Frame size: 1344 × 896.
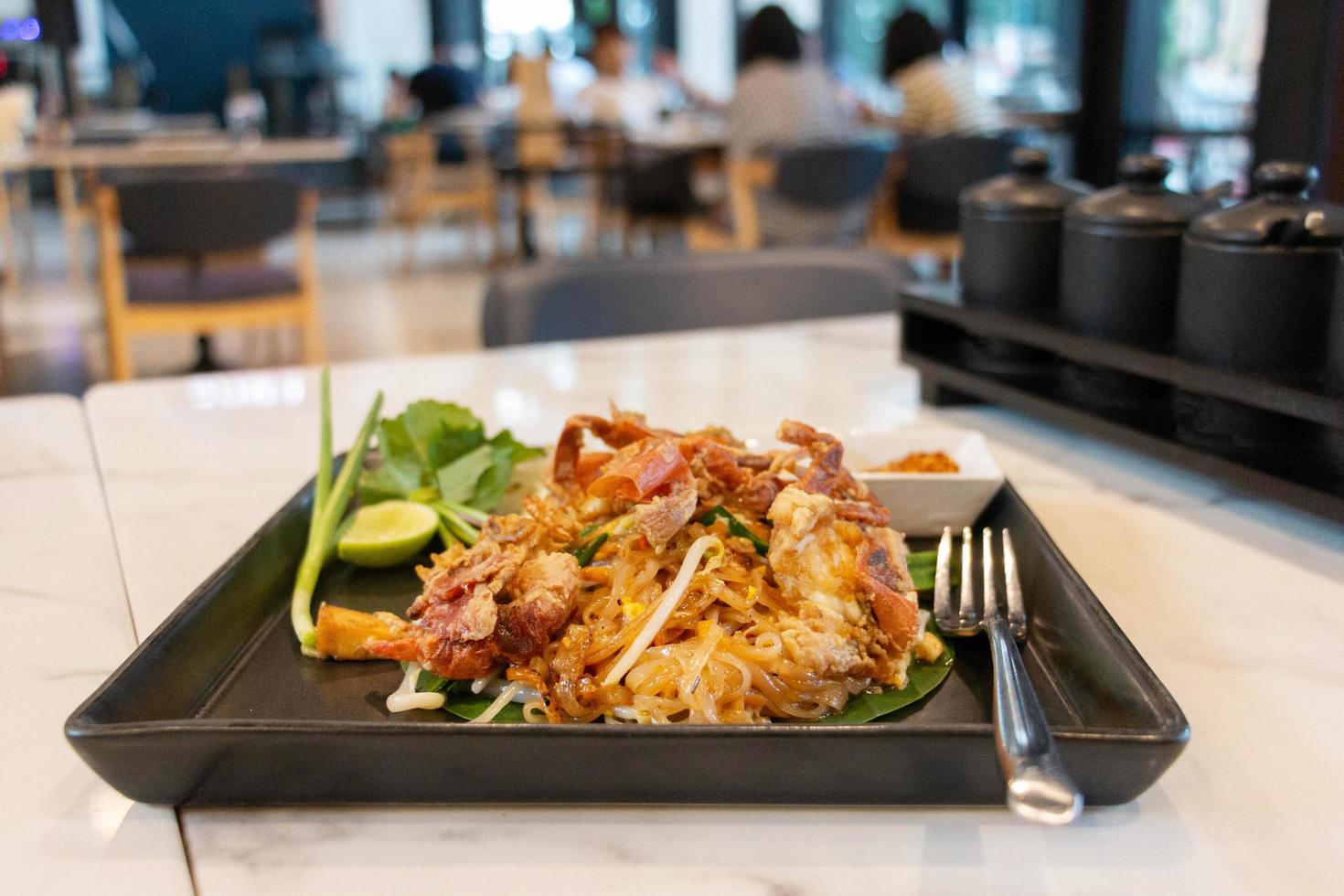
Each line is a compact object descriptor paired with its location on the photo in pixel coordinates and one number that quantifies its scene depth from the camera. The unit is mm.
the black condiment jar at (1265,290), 913
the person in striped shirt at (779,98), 4902
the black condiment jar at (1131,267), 1062
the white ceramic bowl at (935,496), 873
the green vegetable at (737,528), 702
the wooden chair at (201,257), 3564
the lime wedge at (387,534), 839
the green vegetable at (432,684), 633
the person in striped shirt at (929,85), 5109
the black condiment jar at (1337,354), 858
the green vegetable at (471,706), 614
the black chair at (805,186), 4465
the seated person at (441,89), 9617
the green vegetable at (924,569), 754
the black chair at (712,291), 1896
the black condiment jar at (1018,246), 1226
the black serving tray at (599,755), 525
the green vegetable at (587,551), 710
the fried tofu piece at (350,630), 672
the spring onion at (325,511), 758
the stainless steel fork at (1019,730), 447
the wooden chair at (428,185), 7426
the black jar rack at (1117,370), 894
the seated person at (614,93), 7367
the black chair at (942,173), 4727
